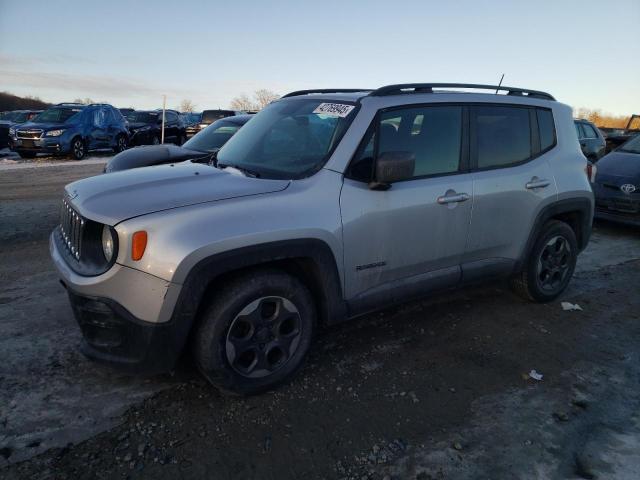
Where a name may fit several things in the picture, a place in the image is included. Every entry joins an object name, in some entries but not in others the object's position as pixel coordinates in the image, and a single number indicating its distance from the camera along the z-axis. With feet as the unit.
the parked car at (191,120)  69.41
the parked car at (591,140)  41.91
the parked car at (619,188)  24.13
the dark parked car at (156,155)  20.03
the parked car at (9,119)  57.47
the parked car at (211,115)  61.26
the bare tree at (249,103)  223.06
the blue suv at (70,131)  50.42
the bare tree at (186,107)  247.50
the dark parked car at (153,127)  64.03
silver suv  8.38
